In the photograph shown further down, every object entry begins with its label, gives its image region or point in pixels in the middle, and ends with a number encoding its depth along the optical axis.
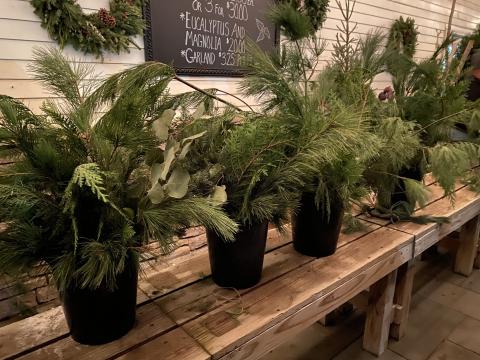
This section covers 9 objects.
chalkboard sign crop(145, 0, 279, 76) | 2.27
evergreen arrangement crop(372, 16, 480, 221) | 1.31
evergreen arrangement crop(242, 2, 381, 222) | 0.81
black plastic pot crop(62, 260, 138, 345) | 0.70
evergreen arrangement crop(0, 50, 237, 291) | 0.61
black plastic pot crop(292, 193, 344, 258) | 1.07
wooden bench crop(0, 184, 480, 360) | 0.77
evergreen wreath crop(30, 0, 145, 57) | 1.83
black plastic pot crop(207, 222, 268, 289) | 0.89
